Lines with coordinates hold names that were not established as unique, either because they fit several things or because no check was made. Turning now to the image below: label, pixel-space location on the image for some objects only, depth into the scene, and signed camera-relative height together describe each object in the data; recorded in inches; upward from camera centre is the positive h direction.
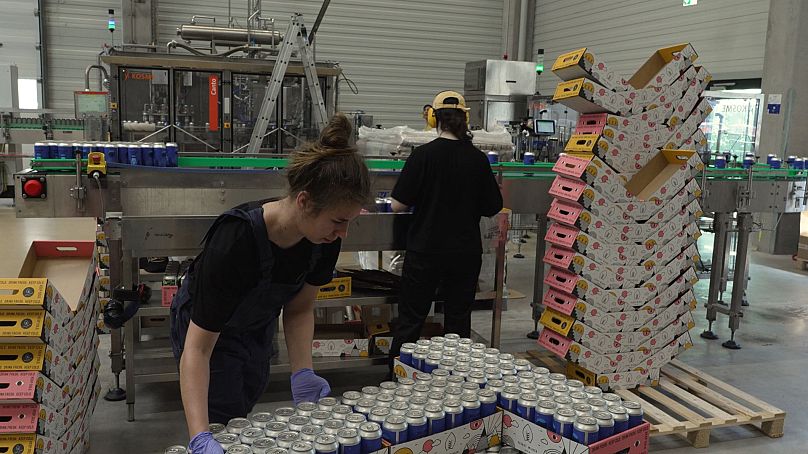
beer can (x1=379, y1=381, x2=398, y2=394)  70.4 -27.0
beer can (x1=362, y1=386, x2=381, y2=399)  68.9 -27.1
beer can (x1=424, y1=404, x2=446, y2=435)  63.9 -27.0
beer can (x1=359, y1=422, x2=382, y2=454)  59.0 -26.9
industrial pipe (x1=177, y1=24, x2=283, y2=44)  276.2 +41.1
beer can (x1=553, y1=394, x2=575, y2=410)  69.1 -27.1
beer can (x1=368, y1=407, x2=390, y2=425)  62.7 -26.5
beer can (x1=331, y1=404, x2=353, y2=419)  63.2 -26.7
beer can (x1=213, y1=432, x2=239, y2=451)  57.6 -27.1
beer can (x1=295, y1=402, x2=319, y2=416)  64.1 -26.9
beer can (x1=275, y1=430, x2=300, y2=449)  57.3 -26.9
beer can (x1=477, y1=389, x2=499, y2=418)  68.8 -27.1
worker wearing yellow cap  131.4 -13.5
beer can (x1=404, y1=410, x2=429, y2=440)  62.4 -27.1
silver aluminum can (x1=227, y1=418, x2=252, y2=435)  60.3 -27.2
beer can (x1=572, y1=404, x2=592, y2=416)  67.4 -27.1
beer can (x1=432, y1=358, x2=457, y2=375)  78.4 -26.7
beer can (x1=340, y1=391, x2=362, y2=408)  67.6 -27.0
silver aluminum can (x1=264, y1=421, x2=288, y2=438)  59.6 -27.0
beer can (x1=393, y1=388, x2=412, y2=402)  67.3 -26.8
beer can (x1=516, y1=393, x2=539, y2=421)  68.0 -27.1
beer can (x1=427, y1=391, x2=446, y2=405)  66.1 -26.2
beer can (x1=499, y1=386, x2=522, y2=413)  70.1 -27.1
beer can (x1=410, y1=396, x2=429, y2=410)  65.7 -26.5
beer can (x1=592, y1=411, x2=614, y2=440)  65.7 -27.6
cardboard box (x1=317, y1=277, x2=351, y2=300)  138.3 -32.0
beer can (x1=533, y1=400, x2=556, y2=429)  66.7 -27.4
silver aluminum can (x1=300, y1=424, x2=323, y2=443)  58.4 -26.7
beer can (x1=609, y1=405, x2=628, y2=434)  67.8 -27.9
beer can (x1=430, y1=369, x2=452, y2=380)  75.3 -26.8
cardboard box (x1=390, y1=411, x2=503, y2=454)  62.6 -29.5
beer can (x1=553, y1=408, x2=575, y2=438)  65.3 -27.5
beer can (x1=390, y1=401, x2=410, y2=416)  63.7 -26.3
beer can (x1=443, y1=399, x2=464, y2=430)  65.0 -26.8
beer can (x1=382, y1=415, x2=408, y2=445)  61.0 -27.0
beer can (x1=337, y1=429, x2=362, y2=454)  57.5 -26.6
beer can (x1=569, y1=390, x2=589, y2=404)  70.7 -27.2
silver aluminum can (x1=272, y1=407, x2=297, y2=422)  63.1 -27.4
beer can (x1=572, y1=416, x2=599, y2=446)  63.8 -27.6
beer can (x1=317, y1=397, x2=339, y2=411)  64.9 -26.7
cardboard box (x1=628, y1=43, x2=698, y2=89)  134.6 +17.6
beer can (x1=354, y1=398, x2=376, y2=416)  65.0 -26.8
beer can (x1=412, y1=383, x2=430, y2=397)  69.3 -26.5
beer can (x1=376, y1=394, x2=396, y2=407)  66.6 -26.7
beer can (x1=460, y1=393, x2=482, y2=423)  66.7 -26.9
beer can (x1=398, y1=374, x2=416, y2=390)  71.3 -26.7
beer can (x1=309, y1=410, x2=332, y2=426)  61.8 -26.7
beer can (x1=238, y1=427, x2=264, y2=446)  58.1 -27.0
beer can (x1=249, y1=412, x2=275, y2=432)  62.5 -27.5
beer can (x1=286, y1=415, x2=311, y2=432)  60.9 -26.8
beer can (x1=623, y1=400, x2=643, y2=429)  69.1 -27.8
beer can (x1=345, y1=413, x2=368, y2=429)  60.8 -26.5
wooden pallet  125.3 -51.7
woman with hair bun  58.6 -11.9
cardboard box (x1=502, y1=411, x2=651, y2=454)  64.8 -29.8
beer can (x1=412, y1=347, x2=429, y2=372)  81.4 -26.9
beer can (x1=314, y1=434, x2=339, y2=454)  56.2 -26.5
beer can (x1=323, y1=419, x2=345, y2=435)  59.2 -26.5
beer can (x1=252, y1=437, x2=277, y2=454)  56.3 -27.0
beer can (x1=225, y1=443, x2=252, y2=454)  55.7 -26.8
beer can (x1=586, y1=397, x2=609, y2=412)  69.4 -27.5
